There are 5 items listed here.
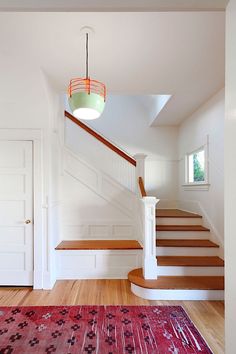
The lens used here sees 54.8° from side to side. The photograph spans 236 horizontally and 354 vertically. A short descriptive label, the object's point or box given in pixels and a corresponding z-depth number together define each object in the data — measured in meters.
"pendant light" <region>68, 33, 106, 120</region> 2.14
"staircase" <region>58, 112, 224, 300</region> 3.01
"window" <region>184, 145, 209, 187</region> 4.01
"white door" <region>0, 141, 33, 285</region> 3.25
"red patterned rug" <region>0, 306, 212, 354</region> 2.00
